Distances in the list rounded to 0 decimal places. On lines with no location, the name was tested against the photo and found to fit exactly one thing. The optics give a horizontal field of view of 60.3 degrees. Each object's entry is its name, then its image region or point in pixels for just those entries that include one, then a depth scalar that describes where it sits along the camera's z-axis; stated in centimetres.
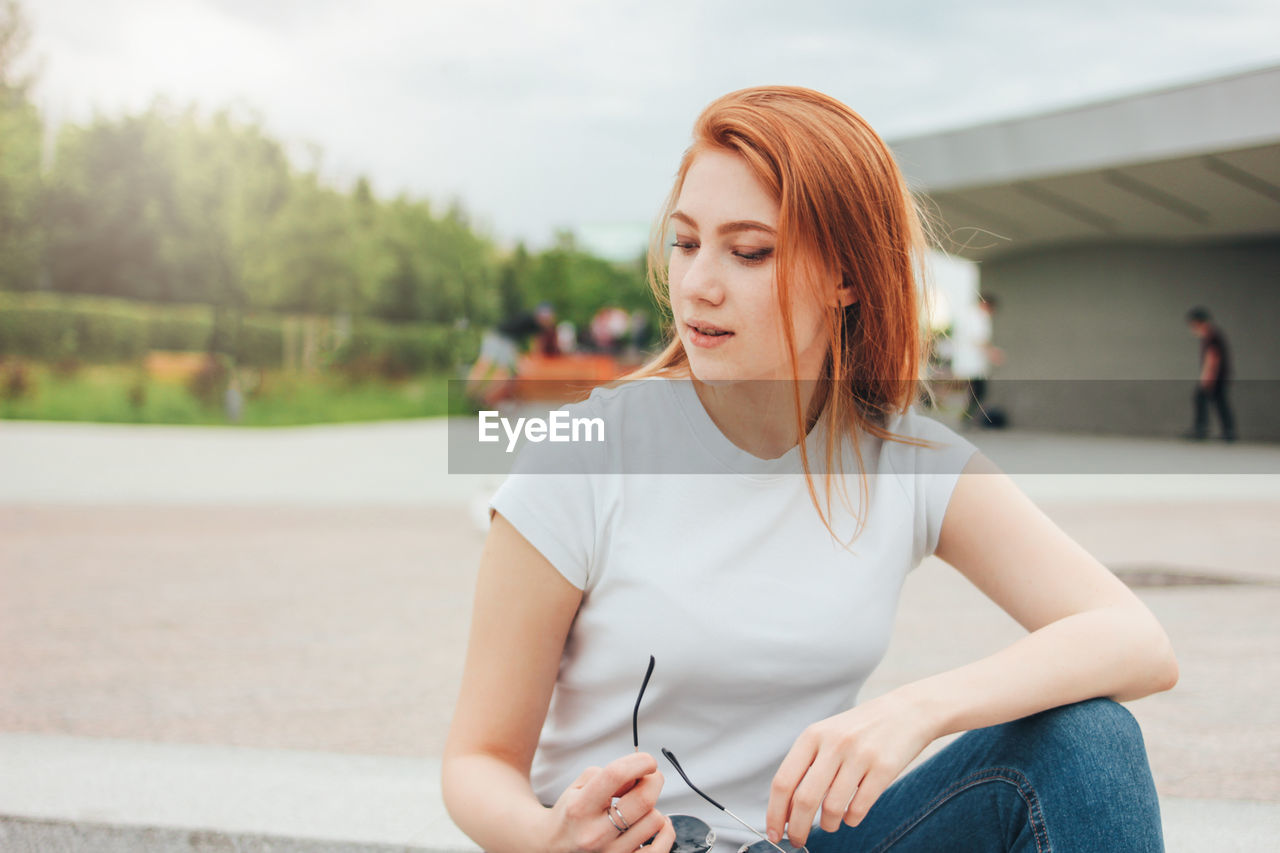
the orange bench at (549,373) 1917
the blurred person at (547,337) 1661
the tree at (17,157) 2266
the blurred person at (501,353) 1264
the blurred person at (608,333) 2911
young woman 148
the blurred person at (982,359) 1853
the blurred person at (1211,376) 1590
